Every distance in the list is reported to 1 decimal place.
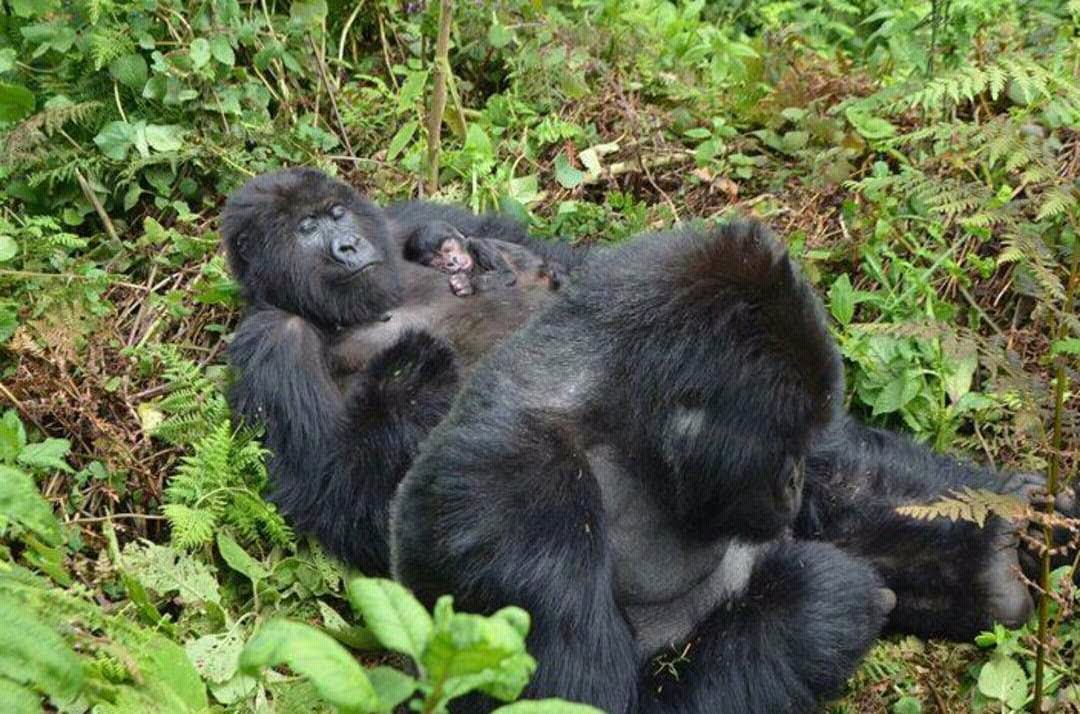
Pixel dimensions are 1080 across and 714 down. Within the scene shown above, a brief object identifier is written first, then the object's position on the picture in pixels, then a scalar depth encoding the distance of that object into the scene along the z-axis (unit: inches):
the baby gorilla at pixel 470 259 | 239.0
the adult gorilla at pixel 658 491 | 146.2
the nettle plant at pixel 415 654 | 91.7
